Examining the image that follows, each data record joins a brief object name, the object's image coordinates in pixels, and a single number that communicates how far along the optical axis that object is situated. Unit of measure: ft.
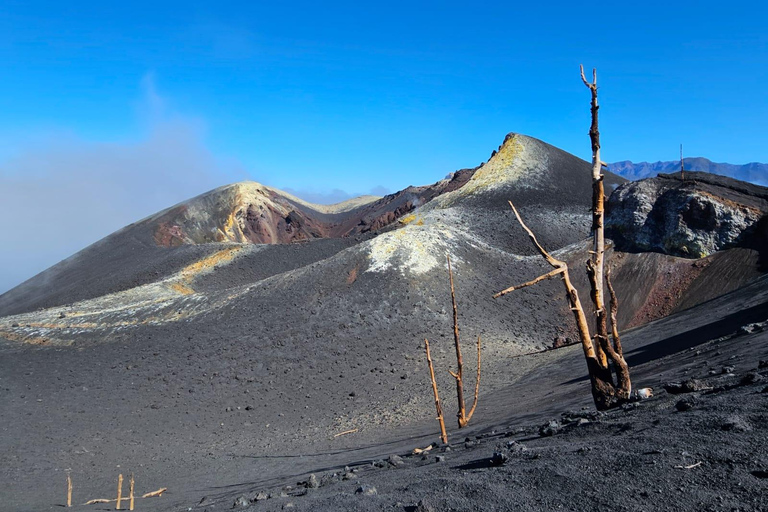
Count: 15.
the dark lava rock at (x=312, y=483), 30.22
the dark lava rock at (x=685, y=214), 88.79
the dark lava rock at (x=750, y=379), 24.98
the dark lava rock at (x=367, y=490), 23.63
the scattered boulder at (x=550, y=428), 27.58
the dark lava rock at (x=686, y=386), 27.40
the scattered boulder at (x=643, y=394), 29.48
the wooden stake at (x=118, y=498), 38.63
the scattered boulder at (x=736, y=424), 19.24
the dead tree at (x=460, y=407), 45.15
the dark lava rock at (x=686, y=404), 23.75
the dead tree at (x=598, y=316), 30.71
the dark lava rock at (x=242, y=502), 29.04
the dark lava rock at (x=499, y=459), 23.57
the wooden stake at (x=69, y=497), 41.53
